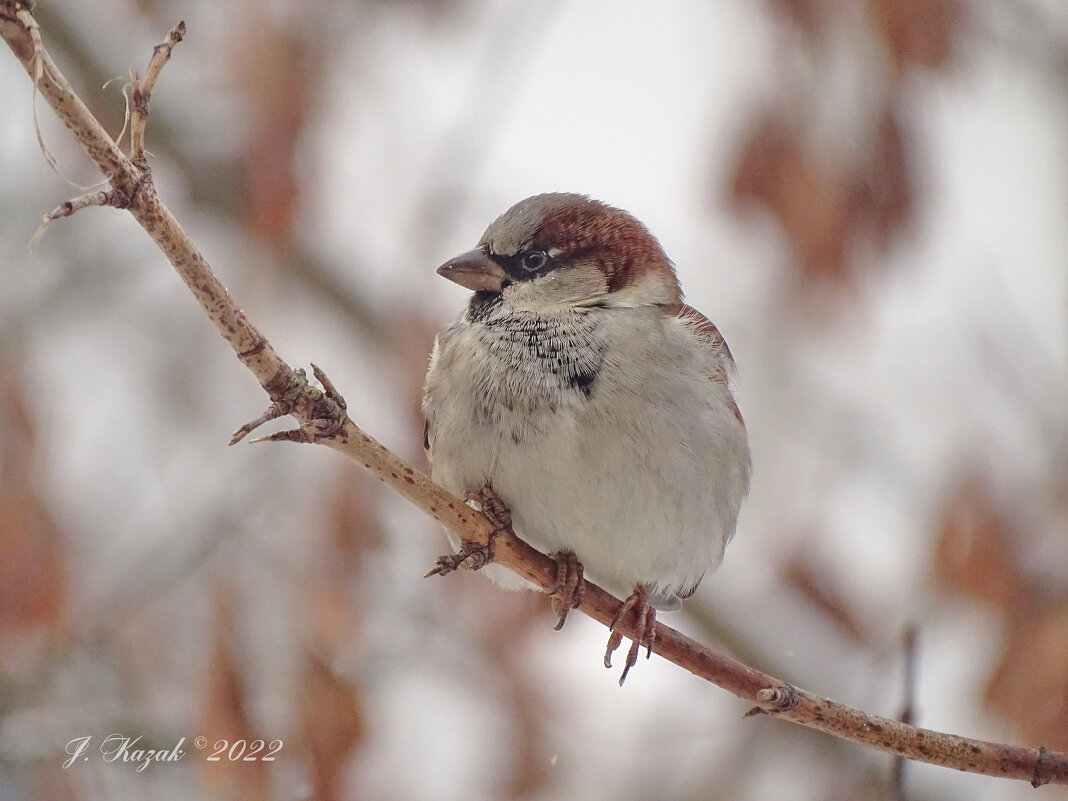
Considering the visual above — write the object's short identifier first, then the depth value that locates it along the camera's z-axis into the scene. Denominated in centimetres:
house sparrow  432
